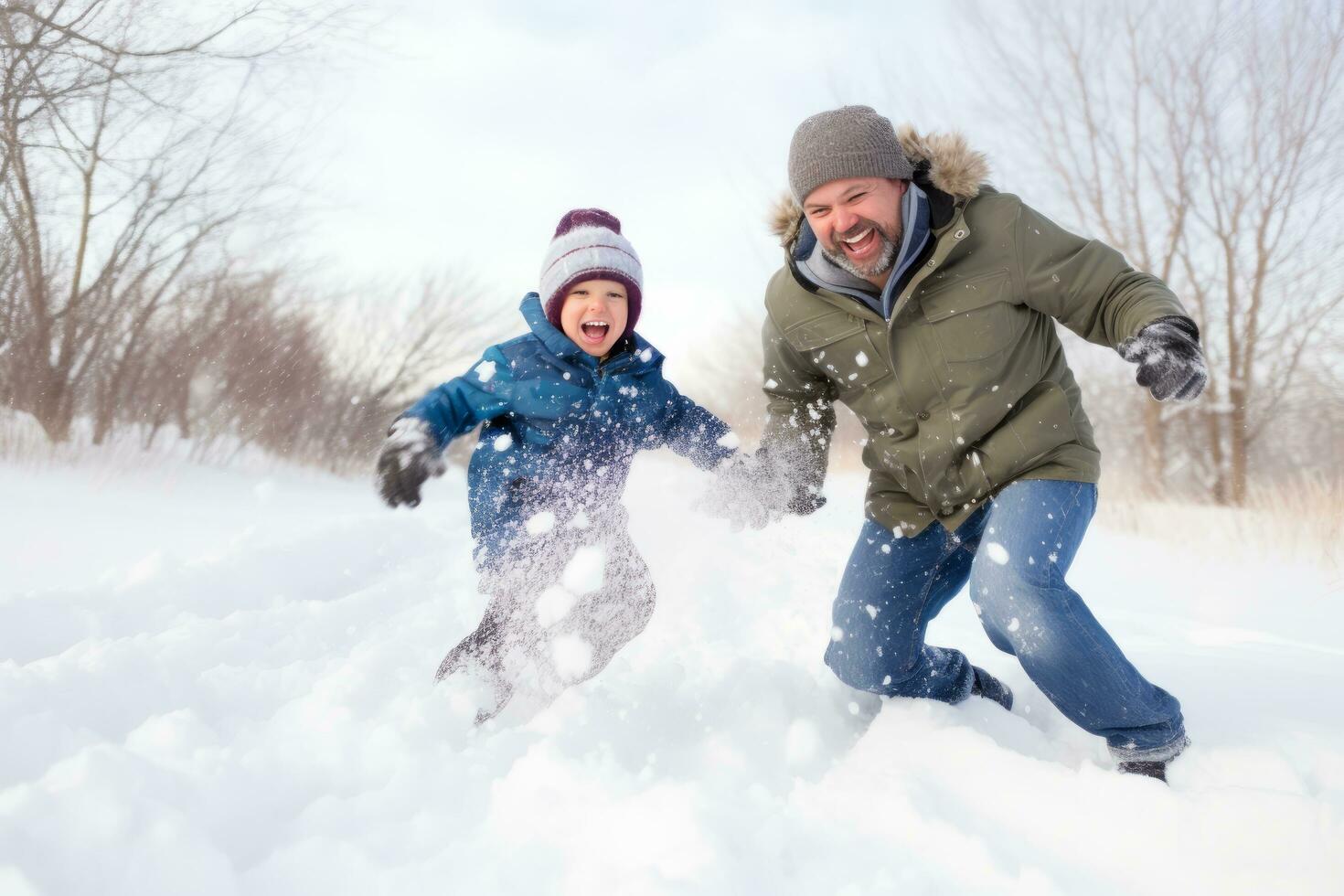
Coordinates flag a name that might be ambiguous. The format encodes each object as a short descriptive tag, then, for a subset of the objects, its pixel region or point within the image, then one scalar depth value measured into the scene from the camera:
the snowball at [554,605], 2.58
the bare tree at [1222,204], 8.70
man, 1.92
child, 2.49
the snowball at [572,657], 2.42
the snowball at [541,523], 2.56
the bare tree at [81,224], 6.56
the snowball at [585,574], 2.58
